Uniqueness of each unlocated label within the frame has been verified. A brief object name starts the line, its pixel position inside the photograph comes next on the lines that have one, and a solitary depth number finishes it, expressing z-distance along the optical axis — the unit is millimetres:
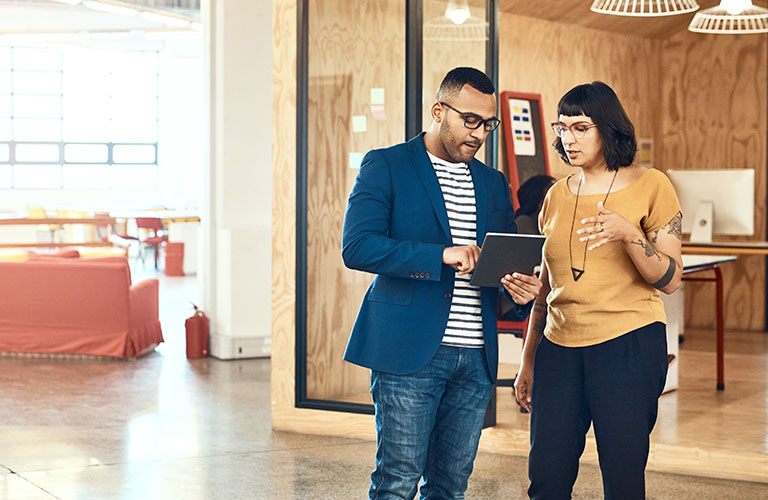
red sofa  7969
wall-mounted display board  7844
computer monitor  7770
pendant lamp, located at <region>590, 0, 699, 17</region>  5934
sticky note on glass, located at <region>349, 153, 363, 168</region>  5805
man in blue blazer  2846
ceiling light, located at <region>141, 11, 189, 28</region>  12447
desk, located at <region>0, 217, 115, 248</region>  9688
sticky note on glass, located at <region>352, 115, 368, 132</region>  5785
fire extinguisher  8172
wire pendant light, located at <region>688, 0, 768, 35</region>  6492
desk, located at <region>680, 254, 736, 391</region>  6715
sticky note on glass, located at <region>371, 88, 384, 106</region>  5723
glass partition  5629
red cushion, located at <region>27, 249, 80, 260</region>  8850
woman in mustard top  2820
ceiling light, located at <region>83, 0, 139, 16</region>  11102
